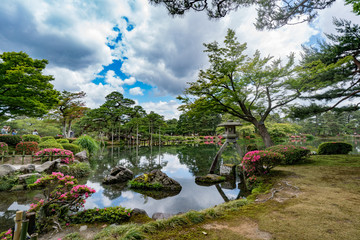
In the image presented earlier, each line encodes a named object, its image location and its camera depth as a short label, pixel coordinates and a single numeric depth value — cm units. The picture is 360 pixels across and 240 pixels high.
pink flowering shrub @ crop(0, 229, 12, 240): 193
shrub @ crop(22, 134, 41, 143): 1000
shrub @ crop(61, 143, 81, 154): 996
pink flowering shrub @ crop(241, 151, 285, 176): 470
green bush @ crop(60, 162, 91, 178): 659
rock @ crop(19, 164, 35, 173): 572
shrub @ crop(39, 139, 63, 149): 874
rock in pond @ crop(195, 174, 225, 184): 618
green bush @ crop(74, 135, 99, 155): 1261
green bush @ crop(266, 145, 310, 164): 647
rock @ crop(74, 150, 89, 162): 938
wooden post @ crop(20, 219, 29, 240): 127
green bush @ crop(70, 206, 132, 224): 285
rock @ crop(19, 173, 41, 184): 512
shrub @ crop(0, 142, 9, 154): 768
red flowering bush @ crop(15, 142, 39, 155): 830
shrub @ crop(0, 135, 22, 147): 945
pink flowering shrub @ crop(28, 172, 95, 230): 262
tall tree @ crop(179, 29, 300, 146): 798
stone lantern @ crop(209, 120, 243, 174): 699
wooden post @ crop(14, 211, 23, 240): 130
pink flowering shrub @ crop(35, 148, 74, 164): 741
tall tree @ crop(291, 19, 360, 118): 662
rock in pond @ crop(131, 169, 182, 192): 543
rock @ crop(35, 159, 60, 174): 611
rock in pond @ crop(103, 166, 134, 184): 607
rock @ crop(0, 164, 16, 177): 519
